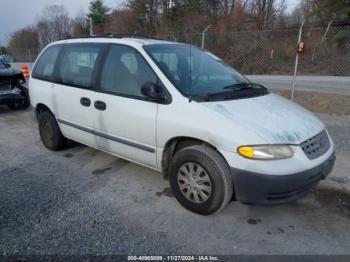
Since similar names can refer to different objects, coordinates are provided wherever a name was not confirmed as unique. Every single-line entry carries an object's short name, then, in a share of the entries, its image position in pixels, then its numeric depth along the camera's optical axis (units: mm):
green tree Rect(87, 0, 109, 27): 41938
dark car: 7301
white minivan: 2572
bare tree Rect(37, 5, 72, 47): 49406
